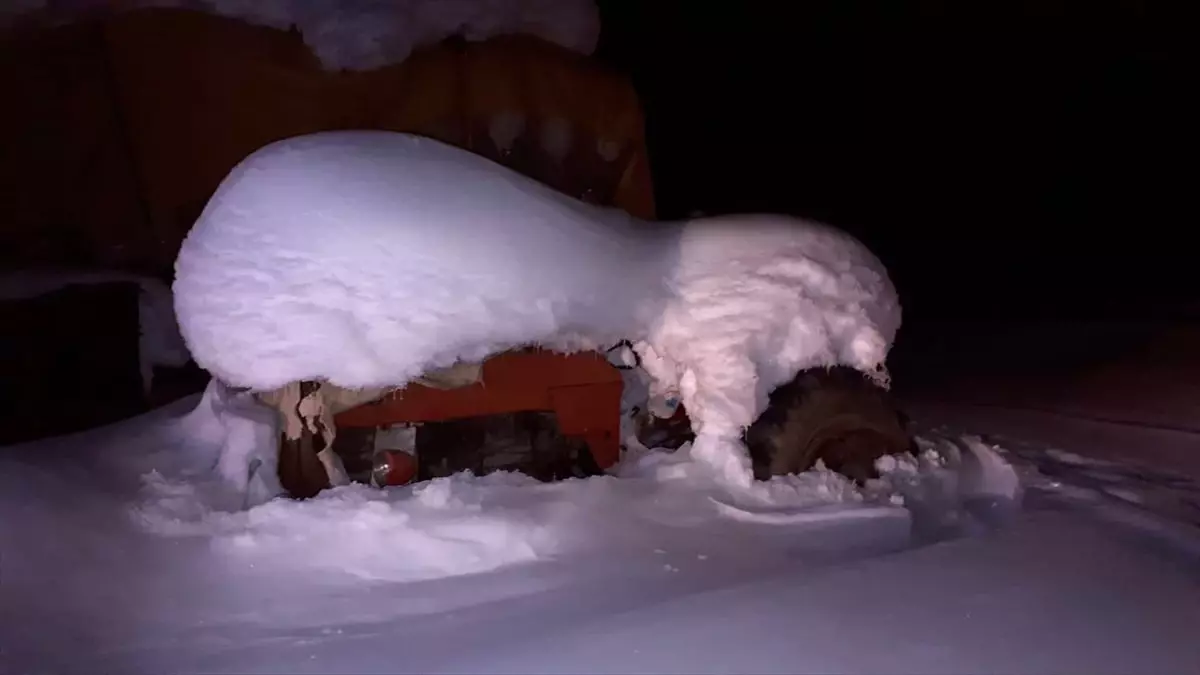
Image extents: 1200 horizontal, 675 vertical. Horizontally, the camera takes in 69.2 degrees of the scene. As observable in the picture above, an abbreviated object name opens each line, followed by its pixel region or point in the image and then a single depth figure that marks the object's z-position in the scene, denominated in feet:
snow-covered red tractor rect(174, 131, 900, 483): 9.13
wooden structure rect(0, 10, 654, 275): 15.06
